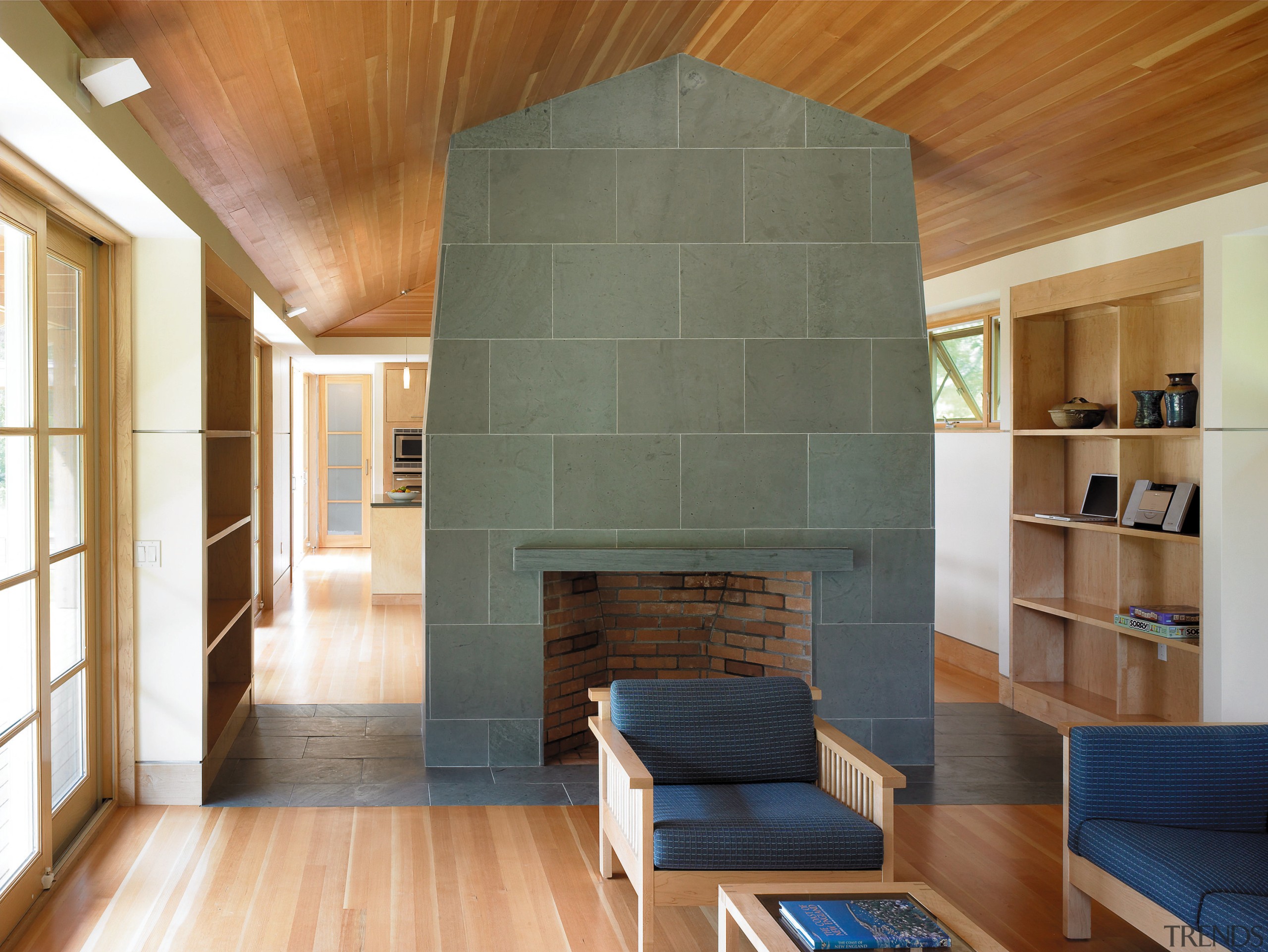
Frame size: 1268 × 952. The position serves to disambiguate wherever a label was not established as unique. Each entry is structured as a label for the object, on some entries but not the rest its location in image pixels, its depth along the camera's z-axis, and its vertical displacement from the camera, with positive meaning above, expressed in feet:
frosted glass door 41.09 +0.42
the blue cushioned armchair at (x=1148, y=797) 8.91 -3.18
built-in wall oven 37.19 +0.41
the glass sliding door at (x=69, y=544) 11.05 -0.96
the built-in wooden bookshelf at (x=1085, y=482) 15.67 -0.48
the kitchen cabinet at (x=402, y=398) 36.76 +2.41
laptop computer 17.02 -0.69
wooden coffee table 6.84 -3.34
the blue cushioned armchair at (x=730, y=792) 8.71 -3.29
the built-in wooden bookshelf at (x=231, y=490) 16.84 -0.49
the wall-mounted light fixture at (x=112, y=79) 8.36 +3.28
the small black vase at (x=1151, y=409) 15.31 +0.82
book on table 6.75 -3.28
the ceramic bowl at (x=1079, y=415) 16.90 +0.80
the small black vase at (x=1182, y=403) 14.52 +0.87
